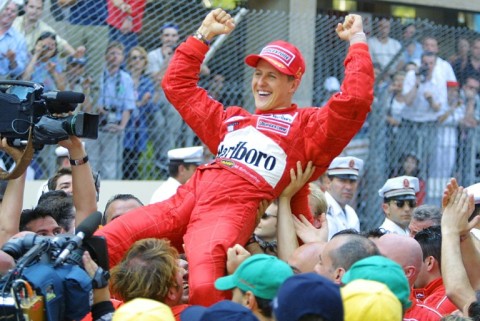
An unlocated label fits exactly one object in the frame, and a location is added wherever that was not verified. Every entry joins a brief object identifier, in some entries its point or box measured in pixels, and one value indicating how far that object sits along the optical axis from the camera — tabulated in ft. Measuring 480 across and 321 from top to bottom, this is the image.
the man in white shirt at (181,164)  61.52
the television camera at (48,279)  26.25
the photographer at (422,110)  71.51
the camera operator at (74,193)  37.09
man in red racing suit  35.35
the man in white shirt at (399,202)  59.57
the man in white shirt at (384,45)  71.26
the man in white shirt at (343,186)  59.52
